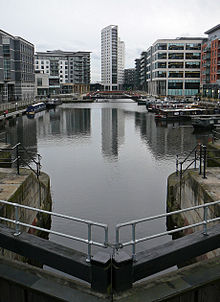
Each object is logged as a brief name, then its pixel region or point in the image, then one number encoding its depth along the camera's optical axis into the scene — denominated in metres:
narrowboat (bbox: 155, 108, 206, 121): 64.74
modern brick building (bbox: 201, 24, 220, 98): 92.04
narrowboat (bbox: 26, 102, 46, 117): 72.16
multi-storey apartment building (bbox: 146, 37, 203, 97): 125.01
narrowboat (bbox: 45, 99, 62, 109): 101.83
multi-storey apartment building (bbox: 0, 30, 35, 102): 86.58
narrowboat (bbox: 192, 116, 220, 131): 49.13
